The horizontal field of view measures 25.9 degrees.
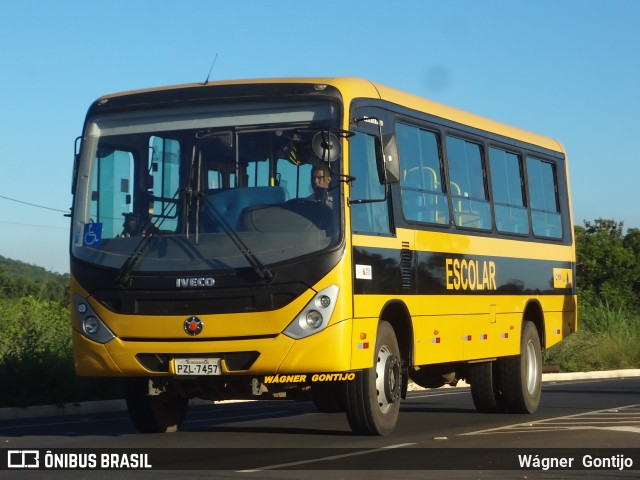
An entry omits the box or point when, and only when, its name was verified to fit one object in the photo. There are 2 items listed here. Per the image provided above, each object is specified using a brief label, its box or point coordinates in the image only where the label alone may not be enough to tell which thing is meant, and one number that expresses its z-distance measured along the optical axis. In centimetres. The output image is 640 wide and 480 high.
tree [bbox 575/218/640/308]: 5050
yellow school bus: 1278
